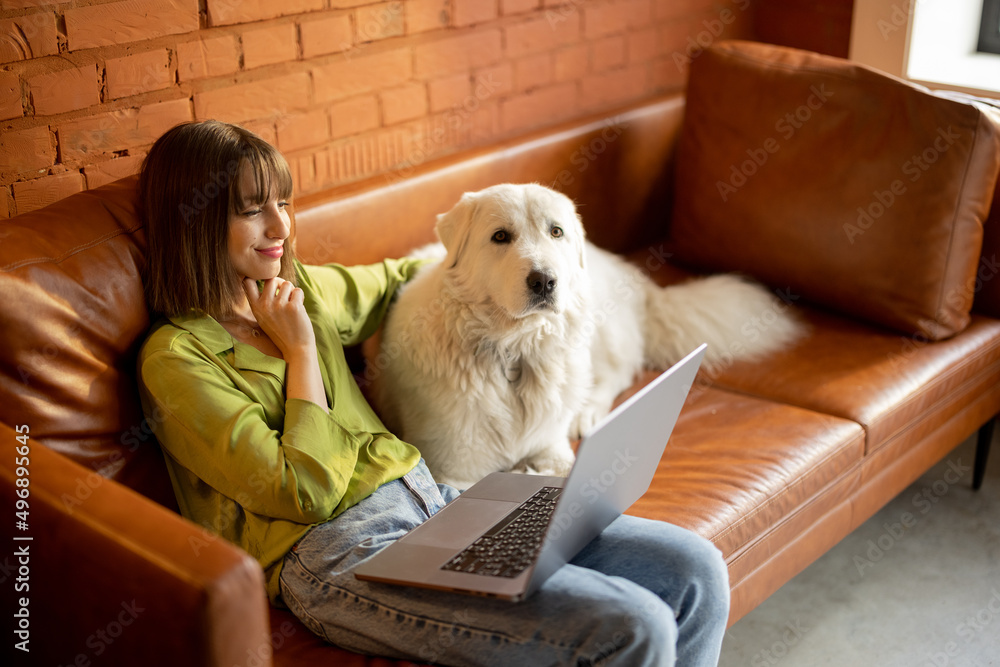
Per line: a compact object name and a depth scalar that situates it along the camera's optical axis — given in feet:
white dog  5.94
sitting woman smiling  4.33
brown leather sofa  3.92
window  10.44
